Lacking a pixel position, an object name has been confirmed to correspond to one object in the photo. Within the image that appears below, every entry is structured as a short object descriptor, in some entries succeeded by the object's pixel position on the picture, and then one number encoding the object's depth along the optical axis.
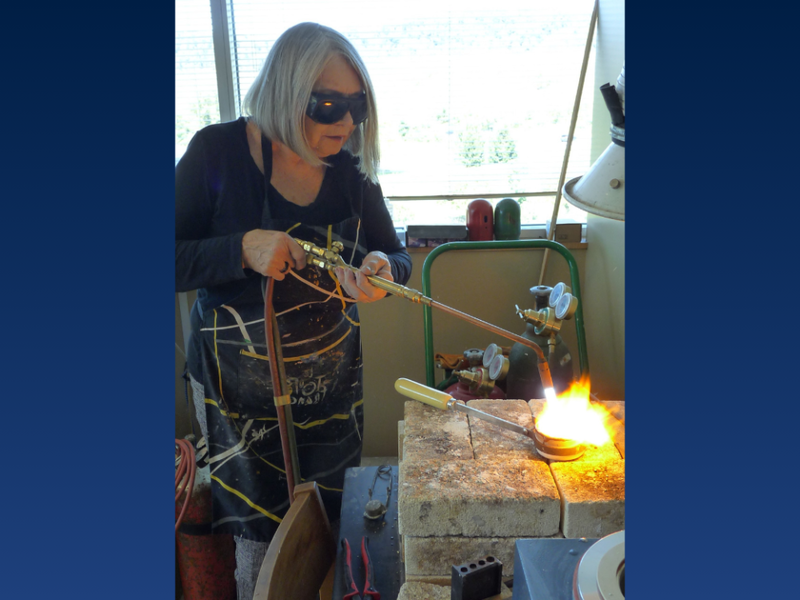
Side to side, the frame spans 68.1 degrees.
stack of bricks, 0.65
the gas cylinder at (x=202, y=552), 1.26
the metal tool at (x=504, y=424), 0.73
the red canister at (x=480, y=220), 1.79
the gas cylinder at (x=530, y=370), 1.45
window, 1.72
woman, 0.82
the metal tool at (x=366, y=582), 0.67
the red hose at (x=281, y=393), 0.77
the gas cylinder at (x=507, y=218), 1.80
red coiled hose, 1.21
